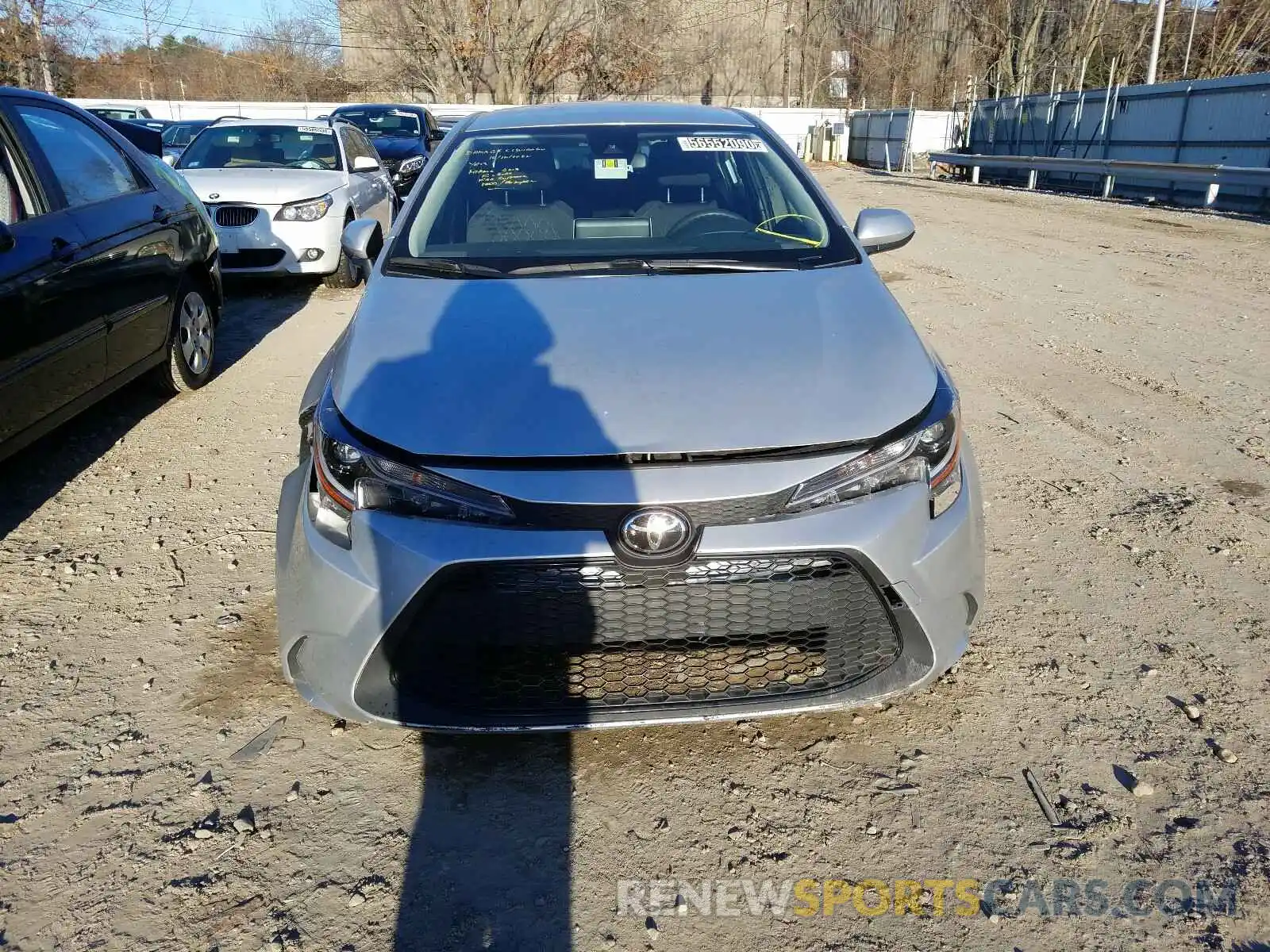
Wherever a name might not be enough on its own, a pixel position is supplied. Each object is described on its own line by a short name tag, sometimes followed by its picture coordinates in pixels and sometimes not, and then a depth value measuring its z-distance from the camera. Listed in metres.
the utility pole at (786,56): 47.34
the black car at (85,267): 3.95
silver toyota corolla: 2.16
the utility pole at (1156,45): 23.69
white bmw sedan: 8.58
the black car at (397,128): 15.36
